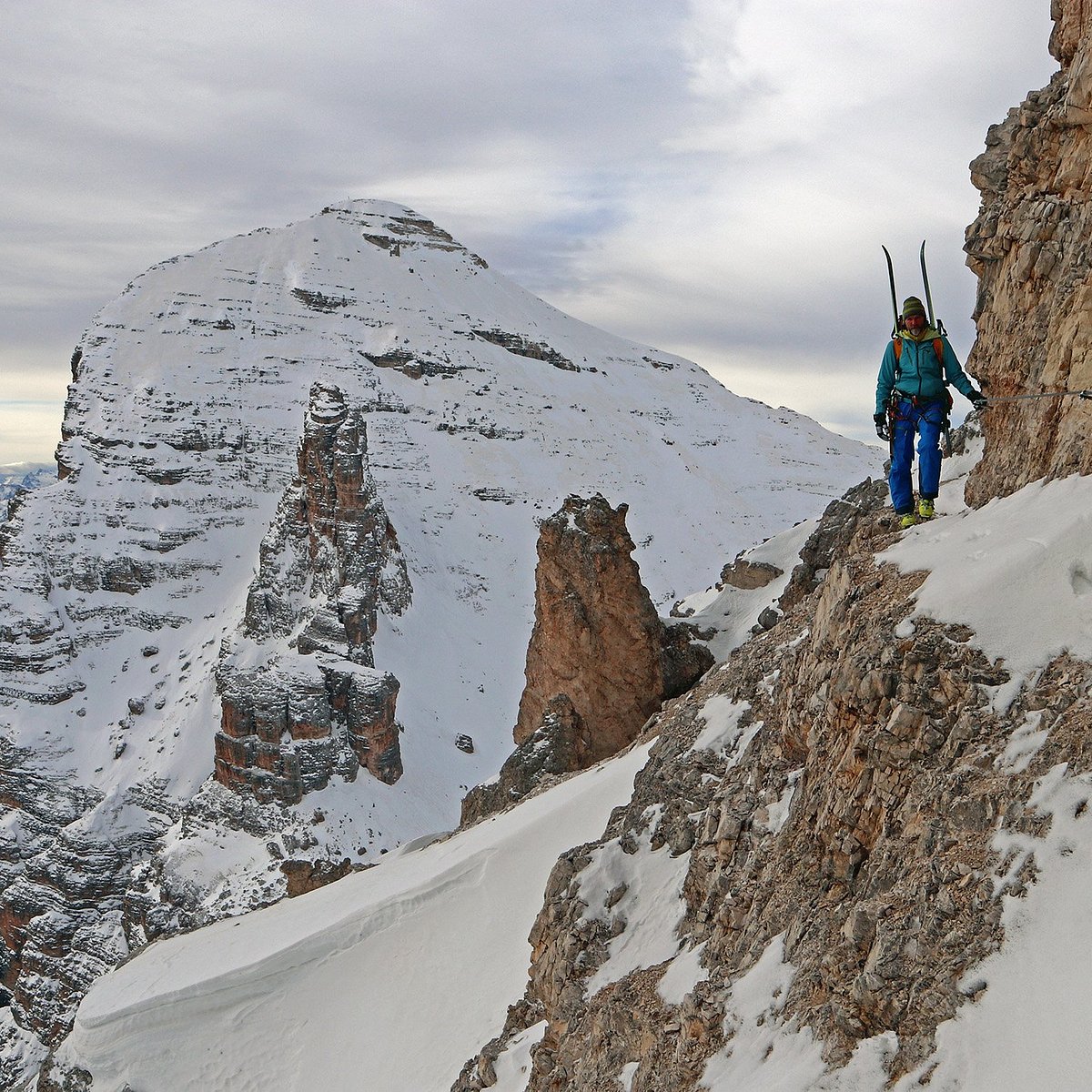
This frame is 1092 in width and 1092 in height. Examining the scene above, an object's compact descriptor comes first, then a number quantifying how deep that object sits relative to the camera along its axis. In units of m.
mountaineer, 11.81
